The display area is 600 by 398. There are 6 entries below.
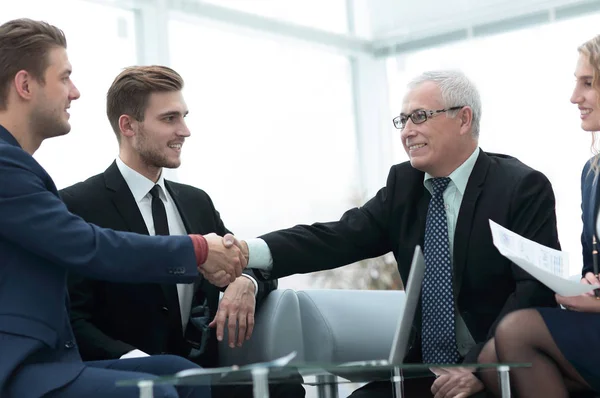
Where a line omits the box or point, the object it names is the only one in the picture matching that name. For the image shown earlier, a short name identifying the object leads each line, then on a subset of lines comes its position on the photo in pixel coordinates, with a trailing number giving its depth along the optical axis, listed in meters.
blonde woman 2.54
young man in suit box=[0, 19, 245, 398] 2.27
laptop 2.36
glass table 1.96
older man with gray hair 3.04
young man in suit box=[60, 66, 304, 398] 3.07
